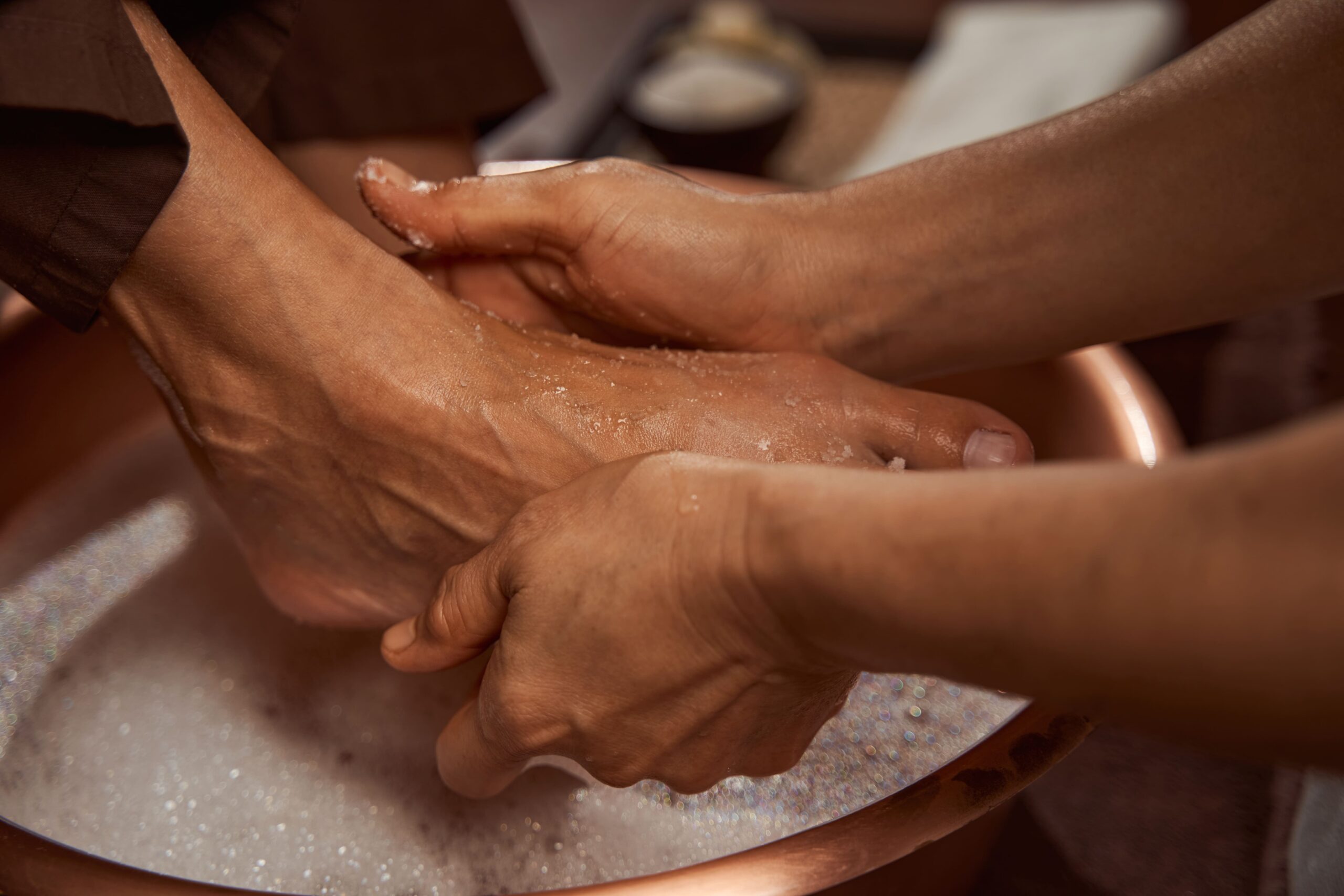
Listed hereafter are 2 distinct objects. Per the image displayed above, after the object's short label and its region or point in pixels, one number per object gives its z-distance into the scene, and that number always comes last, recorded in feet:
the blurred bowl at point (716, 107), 5.00
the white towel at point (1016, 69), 4.87
